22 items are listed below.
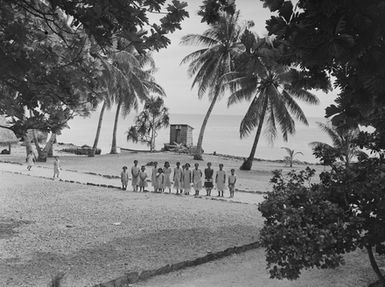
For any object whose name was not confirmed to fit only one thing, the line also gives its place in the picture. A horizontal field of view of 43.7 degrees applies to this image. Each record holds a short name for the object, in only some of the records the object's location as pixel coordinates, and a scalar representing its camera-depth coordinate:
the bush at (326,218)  5.13
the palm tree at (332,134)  23.58
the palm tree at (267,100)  28.15
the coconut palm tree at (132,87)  32.31
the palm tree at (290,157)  34.44
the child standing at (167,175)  16.60
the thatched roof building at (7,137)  35.51
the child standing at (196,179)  16.38
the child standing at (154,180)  16.69
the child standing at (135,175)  16.41
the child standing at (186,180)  16.30
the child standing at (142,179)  16.30
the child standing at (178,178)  16.56
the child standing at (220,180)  16.58
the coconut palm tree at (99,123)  37.03
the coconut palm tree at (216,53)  30.66
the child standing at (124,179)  16.66
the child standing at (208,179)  16.26
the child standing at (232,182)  16.39
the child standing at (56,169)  19.51
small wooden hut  43.06
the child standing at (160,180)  16.58
